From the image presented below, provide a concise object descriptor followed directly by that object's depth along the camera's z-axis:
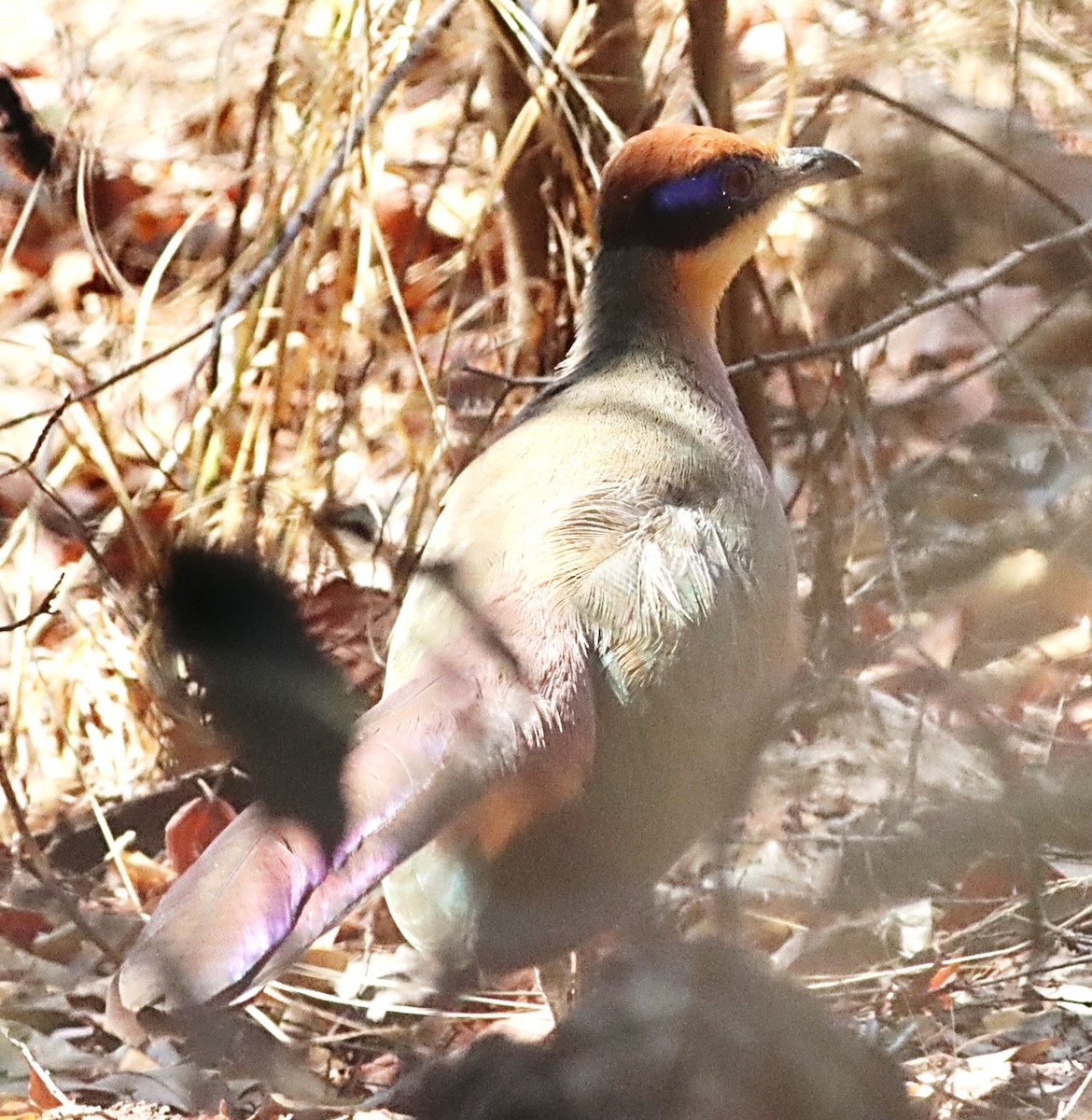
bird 4.13
